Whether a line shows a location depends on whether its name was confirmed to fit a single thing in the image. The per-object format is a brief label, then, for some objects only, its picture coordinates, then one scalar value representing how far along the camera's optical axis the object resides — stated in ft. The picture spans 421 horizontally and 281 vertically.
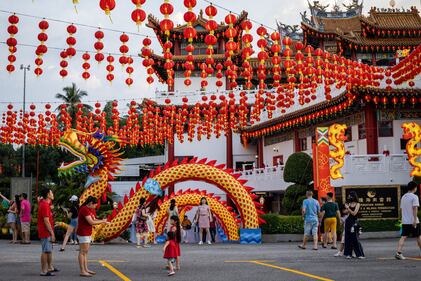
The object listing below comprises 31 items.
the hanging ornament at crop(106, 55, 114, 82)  55.52
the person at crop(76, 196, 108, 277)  32.65
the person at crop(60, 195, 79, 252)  54.51
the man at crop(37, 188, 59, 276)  33.14
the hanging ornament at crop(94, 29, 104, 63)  47.29
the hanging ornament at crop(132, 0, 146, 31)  37.87
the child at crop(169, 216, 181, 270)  35.55
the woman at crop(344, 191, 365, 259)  41.83
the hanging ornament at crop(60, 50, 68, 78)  49.88
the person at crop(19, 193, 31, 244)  64.49
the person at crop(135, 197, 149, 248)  62.18
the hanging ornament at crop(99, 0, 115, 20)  36.91
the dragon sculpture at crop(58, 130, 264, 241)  66.80
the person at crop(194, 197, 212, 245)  68.69
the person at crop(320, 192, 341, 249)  53.06
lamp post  156.76
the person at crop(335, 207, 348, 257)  44.16
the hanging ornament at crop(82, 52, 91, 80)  53.72
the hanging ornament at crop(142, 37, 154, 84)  50.80
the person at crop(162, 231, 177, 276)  33.85
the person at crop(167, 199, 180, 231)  52.80
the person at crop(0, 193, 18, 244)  67.67
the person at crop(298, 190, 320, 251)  53.06
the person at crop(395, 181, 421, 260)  39.01
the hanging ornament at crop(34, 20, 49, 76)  45.24
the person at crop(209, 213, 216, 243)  73.58
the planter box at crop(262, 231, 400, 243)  71.31
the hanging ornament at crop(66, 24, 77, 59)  45.73
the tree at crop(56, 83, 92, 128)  182.29
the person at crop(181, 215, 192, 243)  77.30
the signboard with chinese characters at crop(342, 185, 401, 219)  76.23
